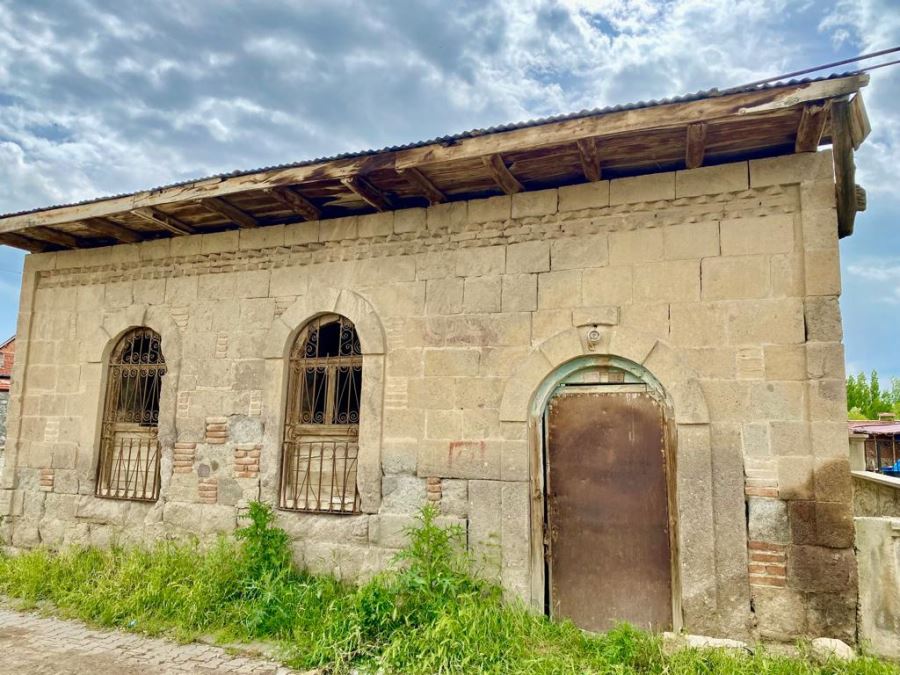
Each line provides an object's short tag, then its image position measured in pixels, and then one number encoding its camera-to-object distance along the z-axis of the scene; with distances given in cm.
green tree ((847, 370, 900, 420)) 3562
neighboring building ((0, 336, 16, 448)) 1728
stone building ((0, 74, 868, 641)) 458
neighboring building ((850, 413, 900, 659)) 421
